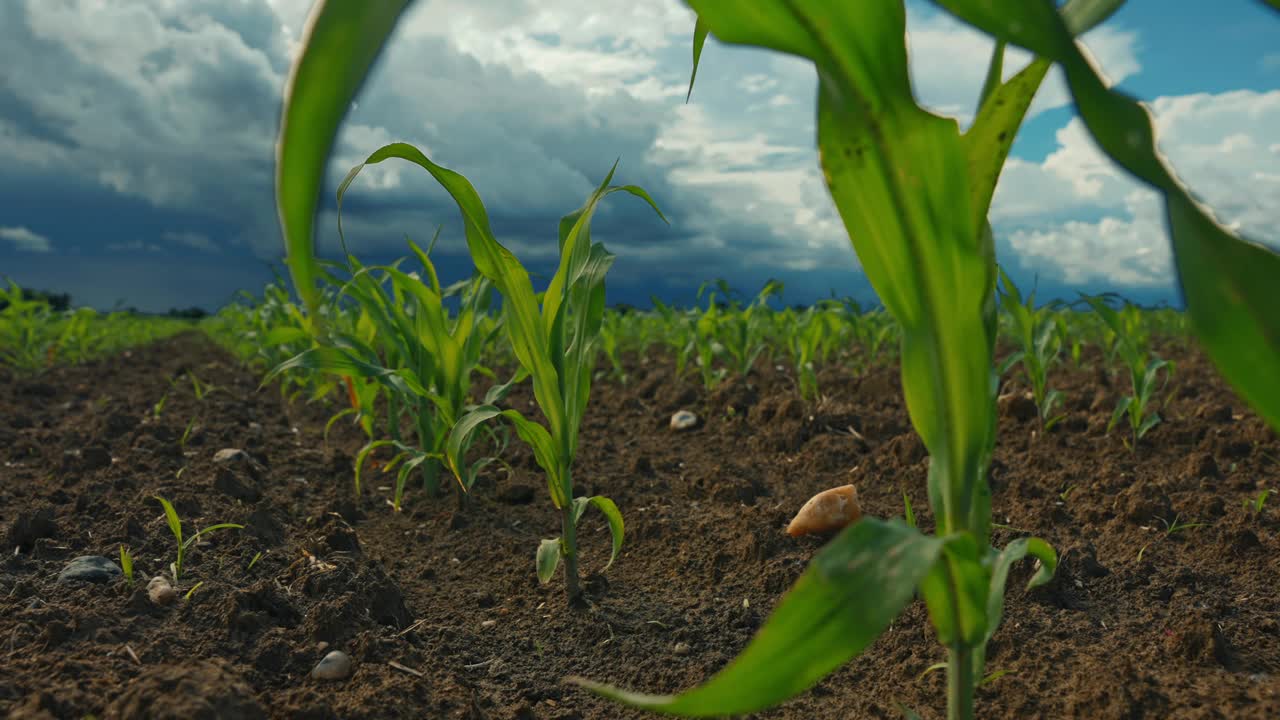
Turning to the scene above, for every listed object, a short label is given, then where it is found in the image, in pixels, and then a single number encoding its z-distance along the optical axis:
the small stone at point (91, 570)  1.66
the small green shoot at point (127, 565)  1.60
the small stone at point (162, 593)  1.56
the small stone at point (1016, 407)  3.07
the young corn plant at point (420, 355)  2.06
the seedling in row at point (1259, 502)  2.06
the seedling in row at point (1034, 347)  2.71
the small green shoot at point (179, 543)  1.66
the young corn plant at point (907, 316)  0.67
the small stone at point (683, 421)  3.34
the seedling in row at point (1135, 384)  2.61
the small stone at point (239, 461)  2.64
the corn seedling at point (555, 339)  1.56
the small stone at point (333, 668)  1.33
